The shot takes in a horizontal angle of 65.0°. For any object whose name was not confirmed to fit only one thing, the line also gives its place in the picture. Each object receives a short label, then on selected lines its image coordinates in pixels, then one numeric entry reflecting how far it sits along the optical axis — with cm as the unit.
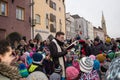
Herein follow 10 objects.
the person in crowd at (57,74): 229
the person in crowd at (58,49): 241
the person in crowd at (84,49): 317
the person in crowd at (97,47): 383
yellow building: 1252
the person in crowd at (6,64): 114
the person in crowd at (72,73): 217
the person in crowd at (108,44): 422
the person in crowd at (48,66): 288
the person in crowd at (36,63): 226
